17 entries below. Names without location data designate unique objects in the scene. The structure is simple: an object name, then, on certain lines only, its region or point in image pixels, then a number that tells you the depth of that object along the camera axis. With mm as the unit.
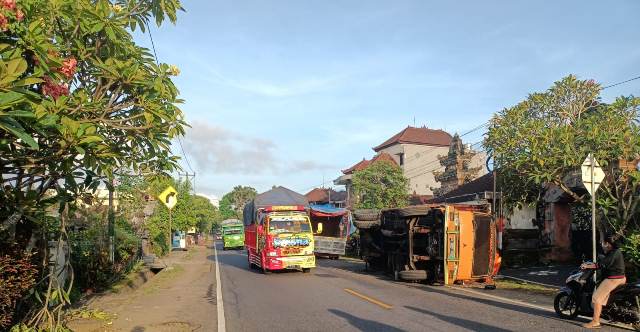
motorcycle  9406
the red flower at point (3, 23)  4992
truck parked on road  29734
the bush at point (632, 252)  12945
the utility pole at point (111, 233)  16391
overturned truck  15836
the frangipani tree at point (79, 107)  5926
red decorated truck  20172
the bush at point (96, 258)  14266
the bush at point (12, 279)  7340
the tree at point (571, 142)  14883
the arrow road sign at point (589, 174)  12375
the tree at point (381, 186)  42656
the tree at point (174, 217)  32625
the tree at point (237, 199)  124806
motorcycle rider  9258
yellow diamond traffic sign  22547
